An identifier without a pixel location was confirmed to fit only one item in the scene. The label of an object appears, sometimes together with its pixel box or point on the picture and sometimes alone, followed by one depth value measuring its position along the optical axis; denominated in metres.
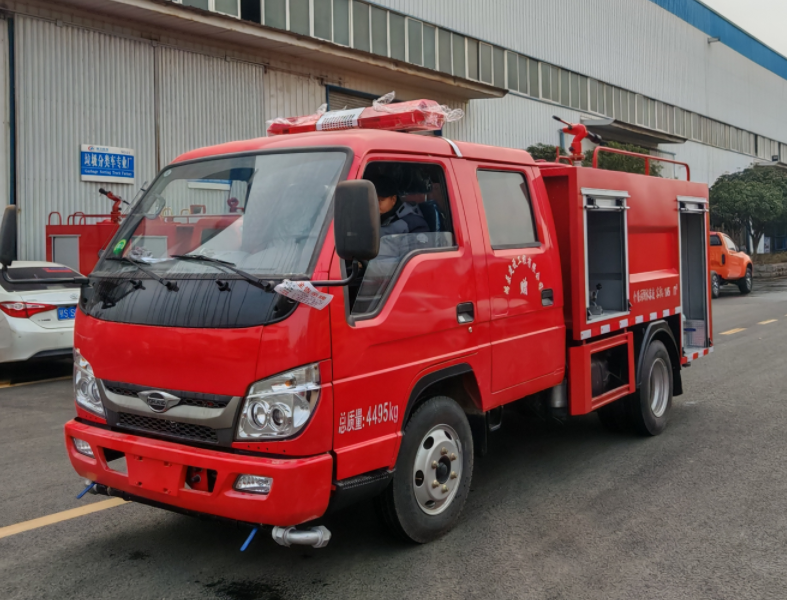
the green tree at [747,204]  35.16
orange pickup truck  23.06
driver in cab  4.13
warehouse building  15.19
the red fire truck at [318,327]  3.48
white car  9.20
